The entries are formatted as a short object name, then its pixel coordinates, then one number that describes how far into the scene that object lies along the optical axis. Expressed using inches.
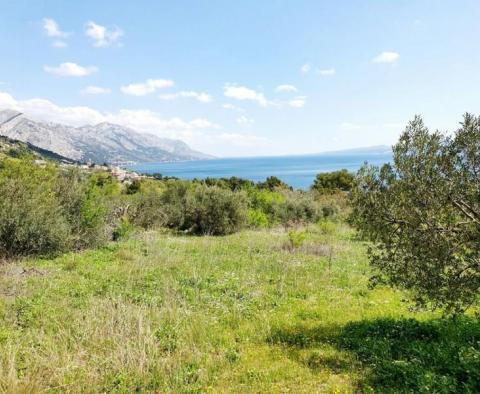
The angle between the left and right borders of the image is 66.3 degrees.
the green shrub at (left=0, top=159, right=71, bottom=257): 663.1
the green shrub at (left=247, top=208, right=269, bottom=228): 1284.4
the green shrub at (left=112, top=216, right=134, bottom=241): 931.3
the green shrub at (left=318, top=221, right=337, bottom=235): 1080.8
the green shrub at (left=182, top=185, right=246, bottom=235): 1181.7
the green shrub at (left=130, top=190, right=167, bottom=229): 1273.4
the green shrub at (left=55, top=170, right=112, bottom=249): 795.4
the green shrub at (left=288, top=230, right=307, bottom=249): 780.9
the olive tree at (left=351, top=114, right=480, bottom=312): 245.1
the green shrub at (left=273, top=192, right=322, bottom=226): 1467.8
